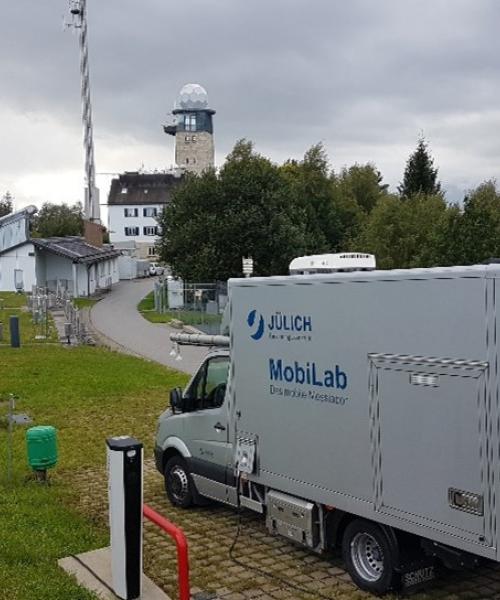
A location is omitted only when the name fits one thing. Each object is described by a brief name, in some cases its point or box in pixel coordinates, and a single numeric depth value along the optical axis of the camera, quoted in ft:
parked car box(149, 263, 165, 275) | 289.53
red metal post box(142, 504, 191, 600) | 20.42
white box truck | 19.81
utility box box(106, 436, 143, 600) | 22.75
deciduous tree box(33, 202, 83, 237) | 329.93
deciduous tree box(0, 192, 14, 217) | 410.19
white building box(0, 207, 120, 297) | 185.78
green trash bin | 35.99
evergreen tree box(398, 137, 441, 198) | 215.72
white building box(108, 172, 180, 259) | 348.38
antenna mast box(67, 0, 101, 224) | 234.58
